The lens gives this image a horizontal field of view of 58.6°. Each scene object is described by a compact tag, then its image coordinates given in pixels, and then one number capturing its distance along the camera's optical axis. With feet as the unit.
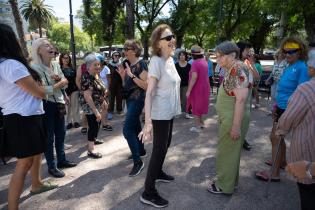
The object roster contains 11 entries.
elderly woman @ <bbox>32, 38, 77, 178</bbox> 11.93
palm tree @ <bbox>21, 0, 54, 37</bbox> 159.82
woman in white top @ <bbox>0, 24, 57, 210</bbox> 8.54
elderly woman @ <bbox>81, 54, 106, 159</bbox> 14.19
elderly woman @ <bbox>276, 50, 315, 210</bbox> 5.87
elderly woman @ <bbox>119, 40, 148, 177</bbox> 12.46
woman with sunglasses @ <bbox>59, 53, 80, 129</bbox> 20.10
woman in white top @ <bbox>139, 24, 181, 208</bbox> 9.73
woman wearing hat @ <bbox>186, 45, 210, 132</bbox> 19.44
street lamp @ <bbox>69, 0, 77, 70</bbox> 36.66
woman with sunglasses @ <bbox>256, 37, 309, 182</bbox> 10.80
